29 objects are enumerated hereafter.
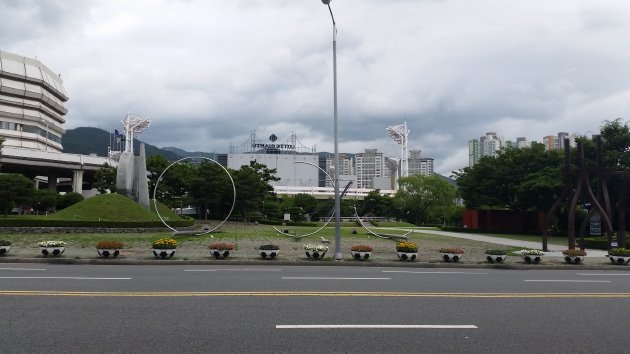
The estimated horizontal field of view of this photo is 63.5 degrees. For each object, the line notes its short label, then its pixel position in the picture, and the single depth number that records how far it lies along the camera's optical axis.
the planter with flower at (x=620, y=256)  20.77
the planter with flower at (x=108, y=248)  18.27
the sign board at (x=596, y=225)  35.59
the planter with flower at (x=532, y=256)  20.03
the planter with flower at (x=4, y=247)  18.23
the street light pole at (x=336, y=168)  19.47
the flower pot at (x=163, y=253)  18.55
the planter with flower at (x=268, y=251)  19.15
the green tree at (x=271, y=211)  62.59
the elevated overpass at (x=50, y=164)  66.05
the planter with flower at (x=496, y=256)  19.95
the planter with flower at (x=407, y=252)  19.77
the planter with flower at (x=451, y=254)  19.83
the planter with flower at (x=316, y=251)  19.48
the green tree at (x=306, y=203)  77.79
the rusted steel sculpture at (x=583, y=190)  25.52
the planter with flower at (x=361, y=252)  19.66
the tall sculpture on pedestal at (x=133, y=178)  43.66
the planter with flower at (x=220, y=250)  18.80
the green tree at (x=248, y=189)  49.69
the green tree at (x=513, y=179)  42.59
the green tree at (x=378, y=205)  81.58
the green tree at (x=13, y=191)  39.25
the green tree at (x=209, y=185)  49.03
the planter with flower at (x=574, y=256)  20.61
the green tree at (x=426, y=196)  76.62
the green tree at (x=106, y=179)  59.17
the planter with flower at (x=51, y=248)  18.17
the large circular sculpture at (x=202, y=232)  32.06
